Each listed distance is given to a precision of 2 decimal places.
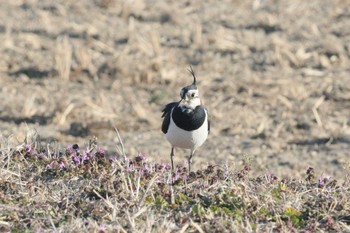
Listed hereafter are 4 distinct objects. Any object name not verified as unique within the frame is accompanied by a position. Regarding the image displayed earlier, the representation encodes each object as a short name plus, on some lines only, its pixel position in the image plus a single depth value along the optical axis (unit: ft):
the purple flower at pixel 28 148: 40.34
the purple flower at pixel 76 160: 38.84
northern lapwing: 45.19
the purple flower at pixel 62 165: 38.52
